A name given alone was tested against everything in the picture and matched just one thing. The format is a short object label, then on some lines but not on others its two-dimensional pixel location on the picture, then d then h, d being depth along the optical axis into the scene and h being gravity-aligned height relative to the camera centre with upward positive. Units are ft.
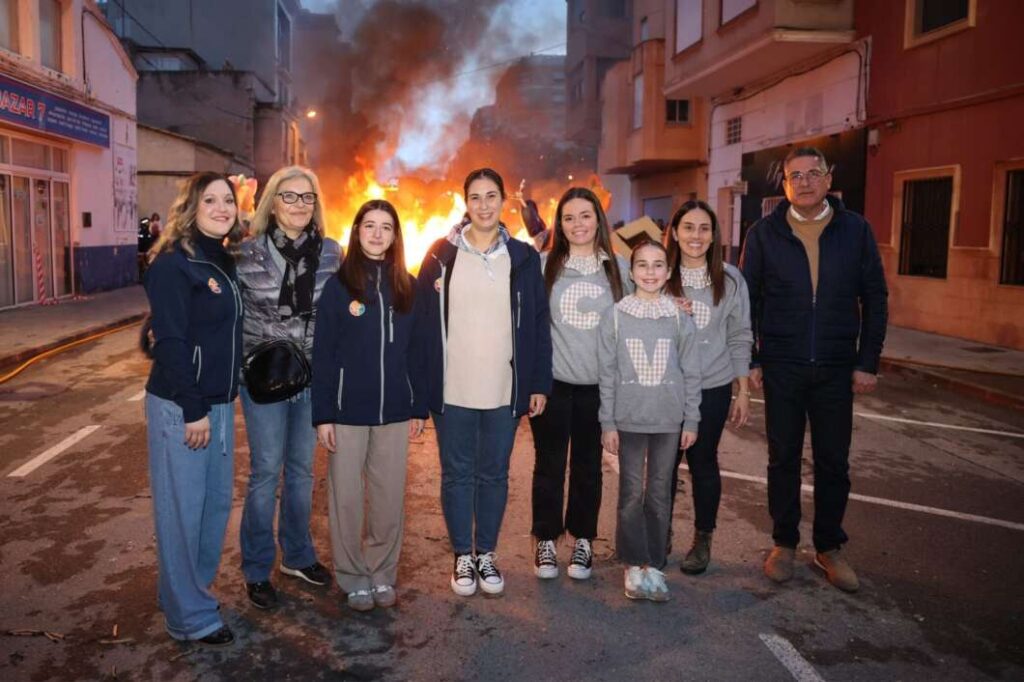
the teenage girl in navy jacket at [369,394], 12.82 -2.21
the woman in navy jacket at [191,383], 11.11 -1.85
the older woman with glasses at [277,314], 12.78 -0.96
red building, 41.09 +5.74
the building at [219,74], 113.91 +26.07
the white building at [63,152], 52.54 +7.17
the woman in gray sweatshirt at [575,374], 14.16 -1.99
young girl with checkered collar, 13.64 -2.38
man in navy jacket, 14.42 -1.34
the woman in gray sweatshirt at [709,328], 14.34 -1.18
